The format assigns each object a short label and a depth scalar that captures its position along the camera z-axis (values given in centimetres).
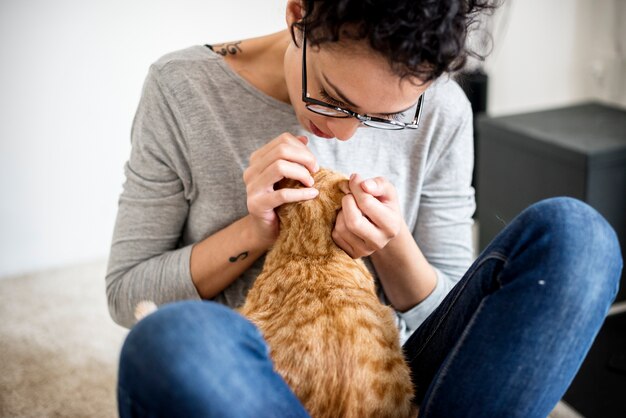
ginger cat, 84
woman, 76
